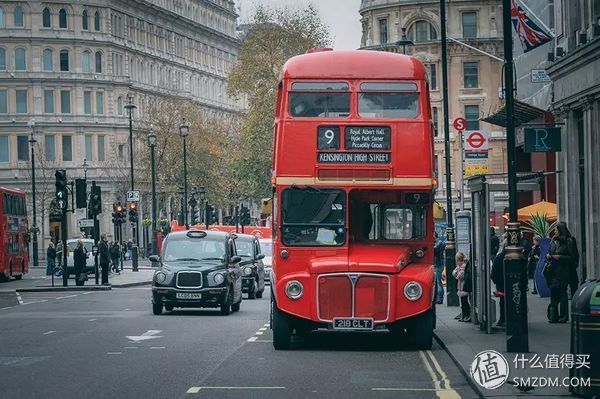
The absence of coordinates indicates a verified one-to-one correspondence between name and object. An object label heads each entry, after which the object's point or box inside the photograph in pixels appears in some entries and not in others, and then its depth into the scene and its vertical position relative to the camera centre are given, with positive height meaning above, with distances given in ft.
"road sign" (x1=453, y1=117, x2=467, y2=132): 155.61 +8.50
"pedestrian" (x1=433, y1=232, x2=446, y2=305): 125.80 -5.06
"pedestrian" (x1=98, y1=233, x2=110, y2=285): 185.25 -4.91
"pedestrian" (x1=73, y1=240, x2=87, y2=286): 179.22 -5.33
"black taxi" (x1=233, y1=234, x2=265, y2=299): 148.56 -4.93
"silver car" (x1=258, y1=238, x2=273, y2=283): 192.07 -4.83
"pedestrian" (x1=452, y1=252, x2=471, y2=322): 94.48 -4.77
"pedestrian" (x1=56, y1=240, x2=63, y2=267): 232.12 -5.45
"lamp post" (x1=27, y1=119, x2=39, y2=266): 323.80 -4.51
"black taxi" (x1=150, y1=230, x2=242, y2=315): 113.50 -4.26
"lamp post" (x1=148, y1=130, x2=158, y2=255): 265.13 +0.15
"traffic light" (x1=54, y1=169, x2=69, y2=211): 164.35 +2.75
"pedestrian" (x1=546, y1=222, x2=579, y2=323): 91.81 -3.70
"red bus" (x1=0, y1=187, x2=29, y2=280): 206.28 -2.11
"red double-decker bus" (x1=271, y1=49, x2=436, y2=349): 77.00 +1.71
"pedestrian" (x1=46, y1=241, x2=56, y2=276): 225.89 -5.57
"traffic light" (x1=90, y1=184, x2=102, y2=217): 184.00 +2.02
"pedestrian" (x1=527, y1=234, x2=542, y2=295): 133.08 -4.27
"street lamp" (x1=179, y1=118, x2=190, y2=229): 268.21 +14.97
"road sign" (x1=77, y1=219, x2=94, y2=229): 208.83 -0.67
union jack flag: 120.16 +13.70
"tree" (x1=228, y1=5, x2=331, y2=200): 335.88 +31.56
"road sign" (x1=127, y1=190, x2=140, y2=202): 245.22 +3.34
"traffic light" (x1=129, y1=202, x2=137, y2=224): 256.32 +0.81
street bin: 49.78 -4.20
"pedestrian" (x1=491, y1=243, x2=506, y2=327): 83.46 -3.56
